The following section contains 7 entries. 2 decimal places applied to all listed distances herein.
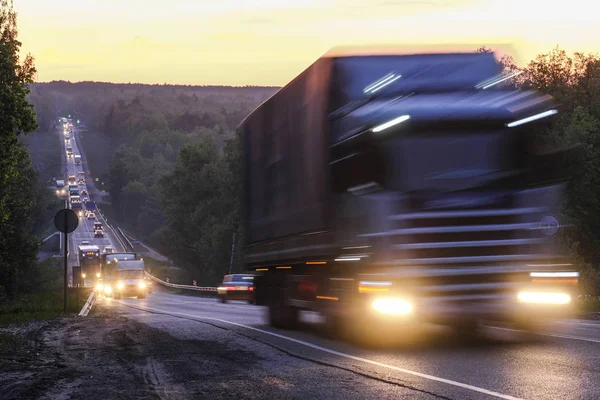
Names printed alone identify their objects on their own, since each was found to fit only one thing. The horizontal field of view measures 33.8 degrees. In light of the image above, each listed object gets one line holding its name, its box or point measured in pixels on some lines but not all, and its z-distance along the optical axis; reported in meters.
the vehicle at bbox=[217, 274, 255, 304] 46.00
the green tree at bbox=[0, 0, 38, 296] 28.52
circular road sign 27.75
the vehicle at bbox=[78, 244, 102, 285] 80.63
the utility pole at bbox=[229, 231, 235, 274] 85.65
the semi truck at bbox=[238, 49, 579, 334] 13.48
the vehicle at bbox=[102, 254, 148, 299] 57.84
